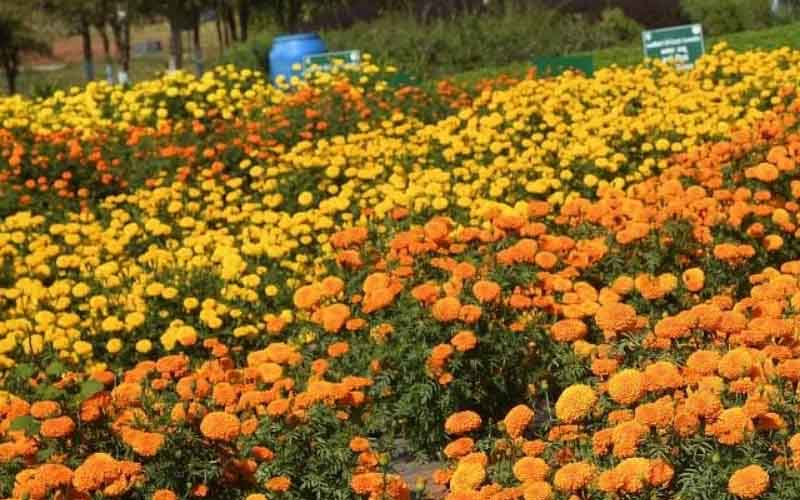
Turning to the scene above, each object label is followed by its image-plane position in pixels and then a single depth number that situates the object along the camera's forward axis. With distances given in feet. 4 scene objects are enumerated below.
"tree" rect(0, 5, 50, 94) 133.65
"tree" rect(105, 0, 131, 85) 119.65
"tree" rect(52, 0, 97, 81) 123.95
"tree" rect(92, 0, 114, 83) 122.31
